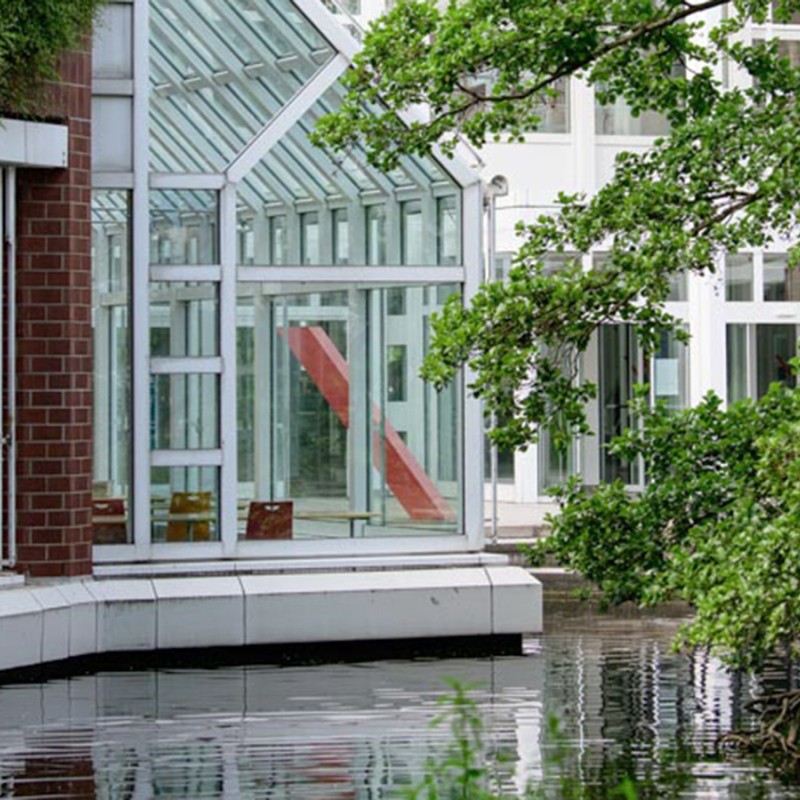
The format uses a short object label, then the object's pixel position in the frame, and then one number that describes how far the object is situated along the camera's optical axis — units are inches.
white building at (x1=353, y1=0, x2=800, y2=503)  1518.2
